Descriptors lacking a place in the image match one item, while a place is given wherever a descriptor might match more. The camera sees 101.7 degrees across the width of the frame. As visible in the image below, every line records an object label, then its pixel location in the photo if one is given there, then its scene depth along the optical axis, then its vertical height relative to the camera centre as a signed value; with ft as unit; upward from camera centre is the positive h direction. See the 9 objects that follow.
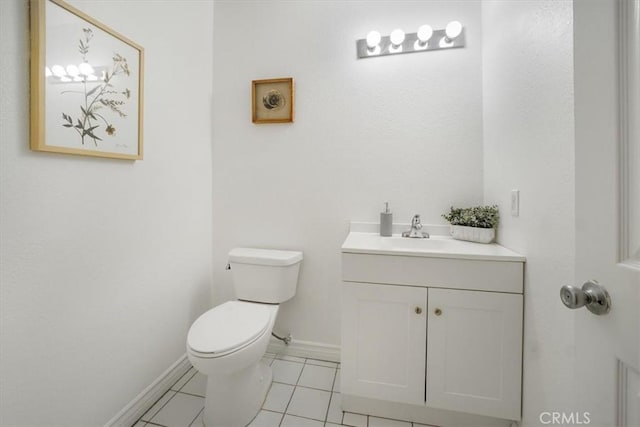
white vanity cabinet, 3.54 -1.71
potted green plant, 4.33 -0.17
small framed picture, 5.48 +2.38
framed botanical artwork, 2.81 +1.59
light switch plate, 3.61 +0.15
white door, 1.41 +0.05
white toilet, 3.54 -1.79
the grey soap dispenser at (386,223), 4.99 -0.21
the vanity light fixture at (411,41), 4.73 +3.24
